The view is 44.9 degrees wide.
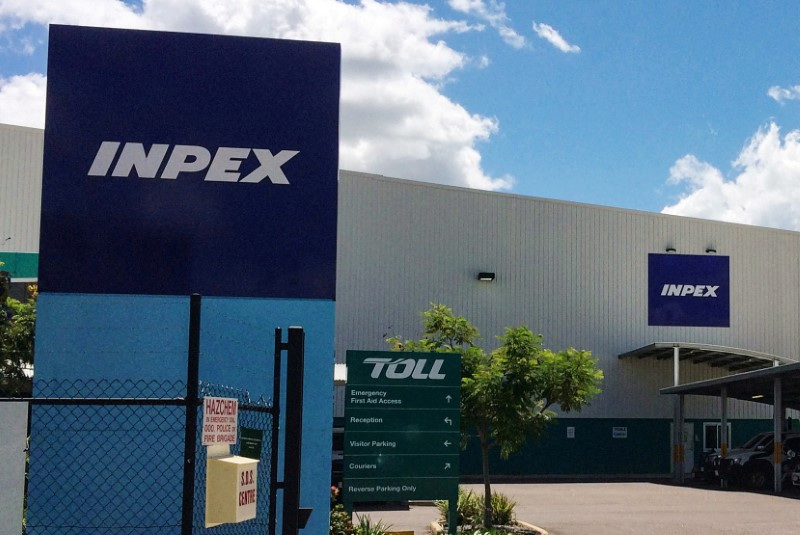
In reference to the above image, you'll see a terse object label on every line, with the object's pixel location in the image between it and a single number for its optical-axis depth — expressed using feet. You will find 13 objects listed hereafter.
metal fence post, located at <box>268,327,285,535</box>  19.13
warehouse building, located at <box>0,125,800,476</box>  115.85
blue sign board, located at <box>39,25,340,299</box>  31.73
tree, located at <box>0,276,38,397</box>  55.36
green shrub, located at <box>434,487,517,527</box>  58.79
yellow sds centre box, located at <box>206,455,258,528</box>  17.69
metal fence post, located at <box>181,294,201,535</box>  16.75
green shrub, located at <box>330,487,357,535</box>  42.91
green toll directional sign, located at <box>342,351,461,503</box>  44.01
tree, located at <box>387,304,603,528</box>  57.72
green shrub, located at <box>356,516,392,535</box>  43.27
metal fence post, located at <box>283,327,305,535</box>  18.11
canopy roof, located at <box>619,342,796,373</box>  116.26
